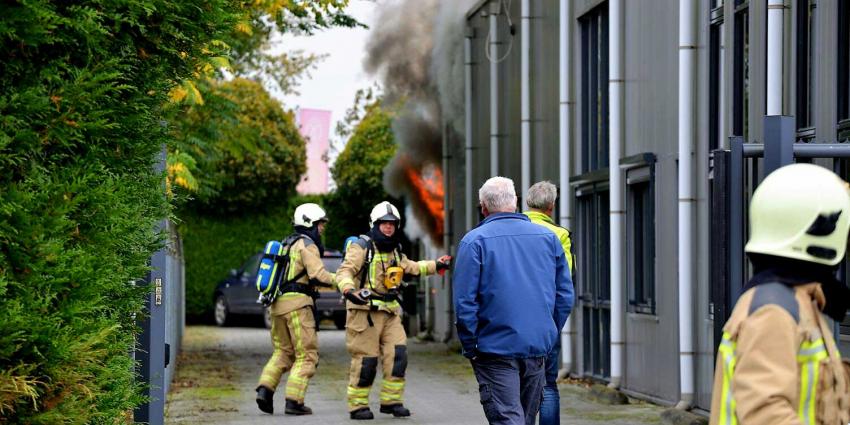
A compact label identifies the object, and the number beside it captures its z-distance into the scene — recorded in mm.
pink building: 61812
